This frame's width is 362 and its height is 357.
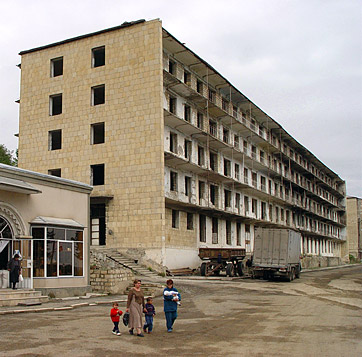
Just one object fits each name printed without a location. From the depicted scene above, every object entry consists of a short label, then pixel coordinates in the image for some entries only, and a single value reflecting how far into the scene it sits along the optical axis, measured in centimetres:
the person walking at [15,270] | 1847
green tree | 5648
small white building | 1908
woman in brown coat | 1137
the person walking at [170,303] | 1174
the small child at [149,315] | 1159
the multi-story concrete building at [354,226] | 9719
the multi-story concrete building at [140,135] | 3388
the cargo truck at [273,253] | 3122
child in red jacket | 1132
